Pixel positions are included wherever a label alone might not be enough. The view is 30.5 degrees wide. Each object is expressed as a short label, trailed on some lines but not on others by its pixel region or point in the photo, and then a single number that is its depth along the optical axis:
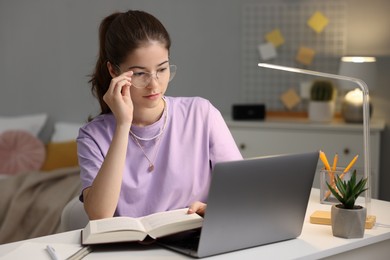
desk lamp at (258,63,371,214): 1.98
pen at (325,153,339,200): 2.04
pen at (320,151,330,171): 2.06
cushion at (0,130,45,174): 4.47
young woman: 1.97
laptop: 1.59
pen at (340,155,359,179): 2.02
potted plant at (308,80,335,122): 4.04
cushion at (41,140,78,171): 4.50
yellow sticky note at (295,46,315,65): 4.22
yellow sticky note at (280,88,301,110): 4.29
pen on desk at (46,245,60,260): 1.61
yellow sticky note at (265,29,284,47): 4.29
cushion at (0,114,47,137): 4.79
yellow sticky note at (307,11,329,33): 4.17
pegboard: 4.16
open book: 1.65
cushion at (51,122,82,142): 4.75
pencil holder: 2.02
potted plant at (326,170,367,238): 1.79
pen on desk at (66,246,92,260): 1.61
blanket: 3.65
